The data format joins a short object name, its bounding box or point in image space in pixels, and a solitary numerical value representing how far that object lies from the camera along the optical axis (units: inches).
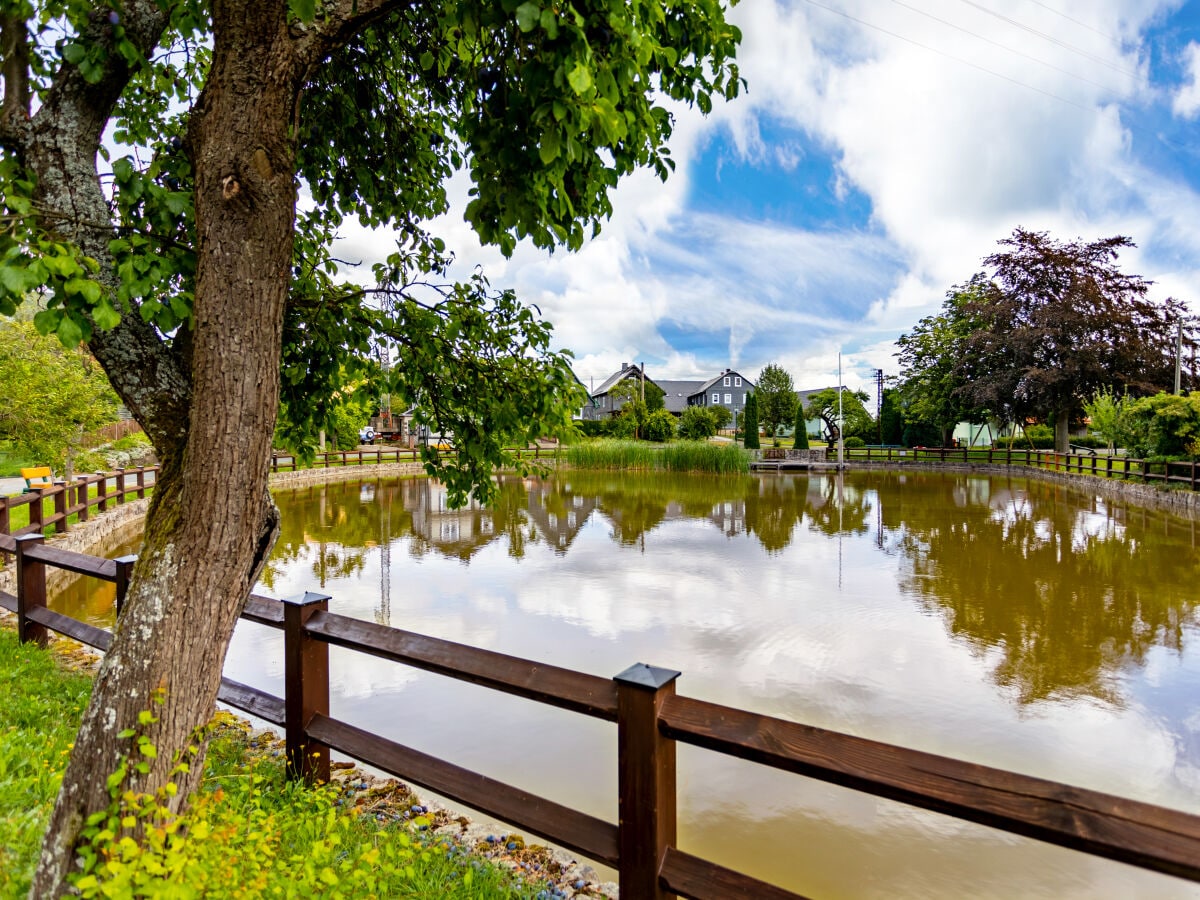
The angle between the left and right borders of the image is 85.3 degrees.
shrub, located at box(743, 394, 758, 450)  1395.2
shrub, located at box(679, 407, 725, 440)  1470.2
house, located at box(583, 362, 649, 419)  2304.4
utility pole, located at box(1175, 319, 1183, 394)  943.0
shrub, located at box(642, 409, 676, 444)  1457.9
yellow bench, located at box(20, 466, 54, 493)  494.6
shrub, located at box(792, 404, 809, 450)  1449.3
